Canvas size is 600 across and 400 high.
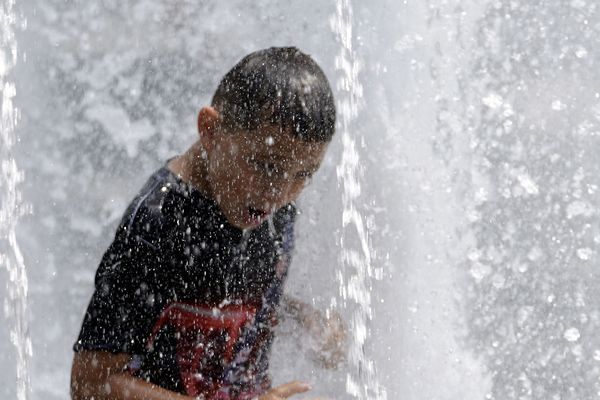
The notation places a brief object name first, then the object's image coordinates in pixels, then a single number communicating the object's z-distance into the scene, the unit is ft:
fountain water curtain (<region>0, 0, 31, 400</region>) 19.78
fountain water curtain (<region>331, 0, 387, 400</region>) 17.96
